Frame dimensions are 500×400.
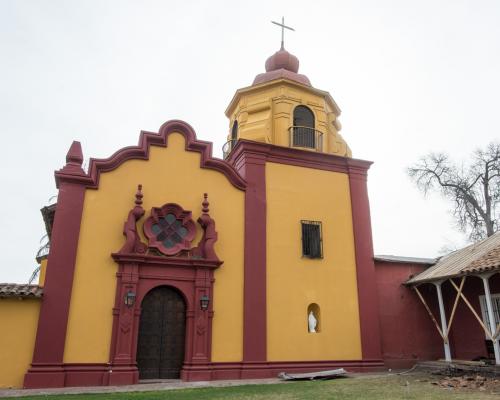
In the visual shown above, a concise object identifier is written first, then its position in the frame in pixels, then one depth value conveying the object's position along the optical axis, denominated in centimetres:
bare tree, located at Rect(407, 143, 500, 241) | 2398
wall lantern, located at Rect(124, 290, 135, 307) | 1184
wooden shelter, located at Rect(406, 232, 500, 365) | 1180
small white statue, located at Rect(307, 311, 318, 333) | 1399
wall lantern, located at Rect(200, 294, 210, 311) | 1262
